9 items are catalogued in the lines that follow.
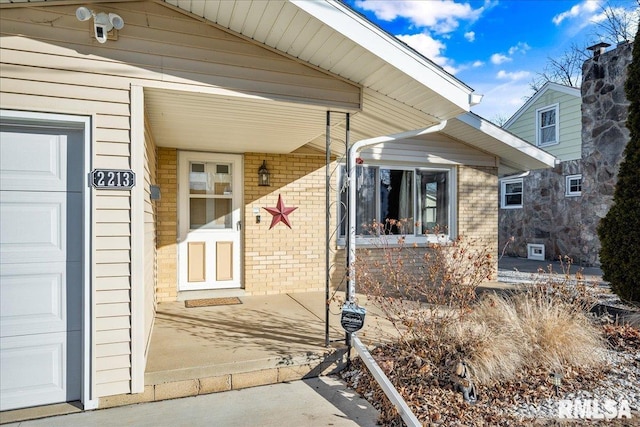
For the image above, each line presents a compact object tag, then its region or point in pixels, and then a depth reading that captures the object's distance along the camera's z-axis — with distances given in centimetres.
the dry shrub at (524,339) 328
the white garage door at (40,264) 289
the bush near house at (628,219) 518
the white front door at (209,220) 595
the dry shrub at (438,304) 352
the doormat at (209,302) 544
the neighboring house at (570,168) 905
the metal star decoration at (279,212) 626
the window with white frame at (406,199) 705
